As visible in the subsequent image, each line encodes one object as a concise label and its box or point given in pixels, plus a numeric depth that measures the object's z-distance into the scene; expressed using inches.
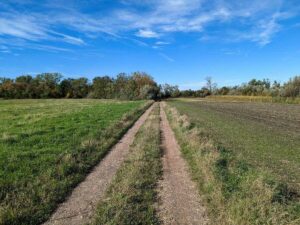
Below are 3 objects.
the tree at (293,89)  2584.4
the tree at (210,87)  4828.4
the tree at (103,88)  3698.9
